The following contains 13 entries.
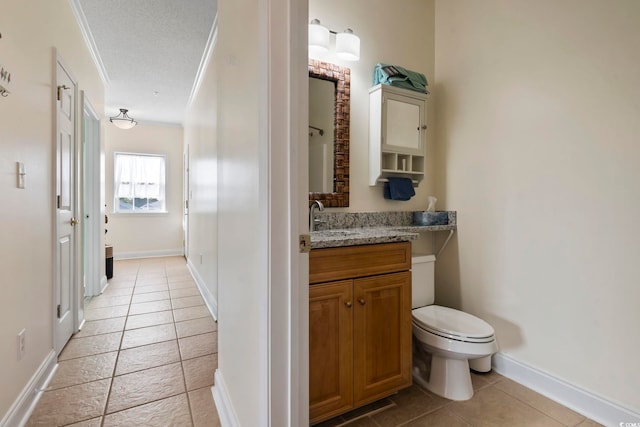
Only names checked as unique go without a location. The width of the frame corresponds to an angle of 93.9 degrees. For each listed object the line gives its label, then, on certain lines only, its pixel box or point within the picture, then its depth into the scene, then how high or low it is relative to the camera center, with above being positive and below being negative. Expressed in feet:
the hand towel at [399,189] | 7.06 +0.49
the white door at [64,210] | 6.71 -0.05
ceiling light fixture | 13.97 +4.06
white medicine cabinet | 6.77 +1.81
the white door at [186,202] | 15.52 +0.32
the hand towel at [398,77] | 6.68 +3.03
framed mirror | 6.29 +1.65
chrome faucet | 5.66 -0.09
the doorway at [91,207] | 10.63 +0.04
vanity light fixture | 6.12 +3.52
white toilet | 5.16 -2.41
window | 18.08 +1.57
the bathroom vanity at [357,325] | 4.42 -1.85
